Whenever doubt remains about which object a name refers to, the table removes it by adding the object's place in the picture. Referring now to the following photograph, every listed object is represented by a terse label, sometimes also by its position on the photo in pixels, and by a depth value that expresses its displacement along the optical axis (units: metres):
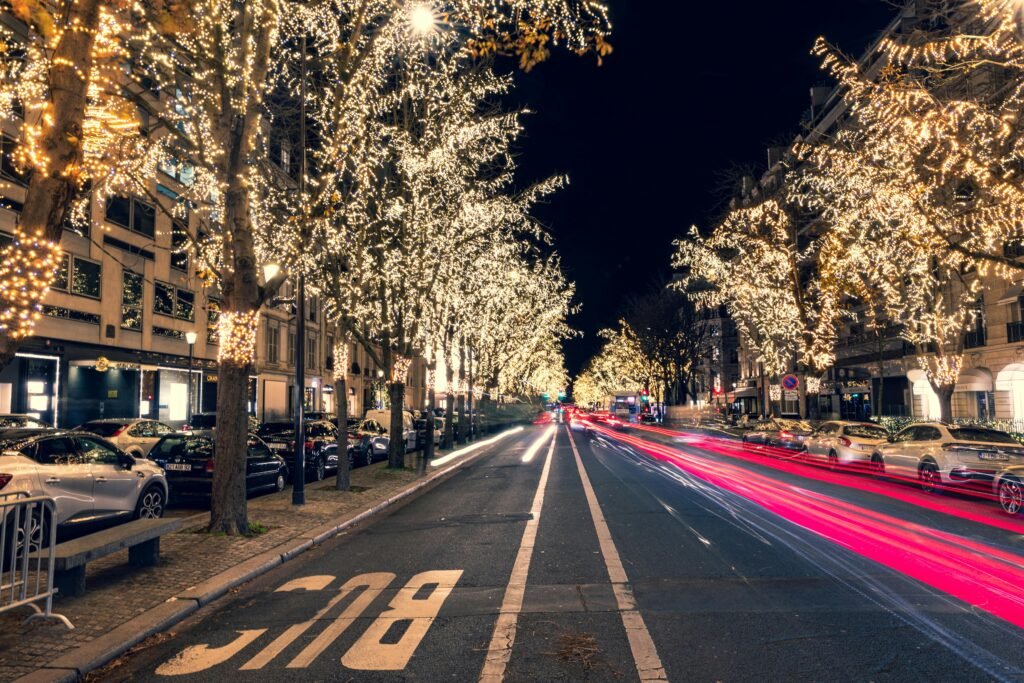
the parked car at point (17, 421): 18.06
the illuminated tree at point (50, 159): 6.15
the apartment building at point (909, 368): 33.22
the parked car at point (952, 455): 15.24
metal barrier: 6.12
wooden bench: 6.88
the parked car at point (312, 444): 20.06
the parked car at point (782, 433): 30.86
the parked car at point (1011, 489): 12.73
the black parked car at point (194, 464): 14.69
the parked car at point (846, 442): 21.31
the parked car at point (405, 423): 31.44
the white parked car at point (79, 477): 9.45
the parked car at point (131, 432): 19.80
